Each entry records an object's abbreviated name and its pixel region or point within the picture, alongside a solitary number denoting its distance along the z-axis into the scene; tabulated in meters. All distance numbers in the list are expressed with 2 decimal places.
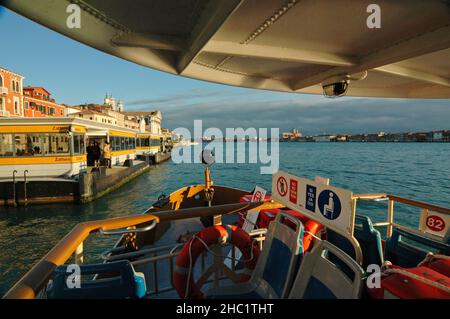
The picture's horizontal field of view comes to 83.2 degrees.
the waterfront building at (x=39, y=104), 43.83
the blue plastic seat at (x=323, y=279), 1.69
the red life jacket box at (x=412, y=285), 1.56
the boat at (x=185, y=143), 128.79
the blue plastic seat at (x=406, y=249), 2.91
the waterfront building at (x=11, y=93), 37.59
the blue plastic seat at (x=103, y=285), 1.66
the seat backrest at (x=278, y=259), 2.32
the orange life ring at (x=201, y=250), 2.62
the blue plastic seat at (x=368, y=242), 3.15
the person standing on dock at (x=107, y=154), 22.06
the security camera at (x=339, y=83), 4.67
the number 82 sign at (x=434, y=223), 4.27
